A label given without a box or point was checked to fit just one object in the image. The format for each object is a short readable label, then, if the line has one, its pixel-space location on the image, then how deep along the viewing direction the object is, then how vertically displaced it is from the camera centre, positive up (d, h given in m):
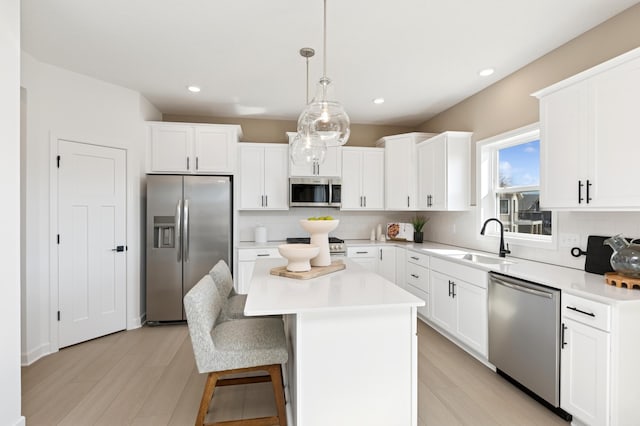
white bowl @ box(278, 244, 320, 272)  2.16 -0.29
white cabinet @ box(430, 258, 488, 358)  2.79 -0.88
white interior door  3.21 -0.31
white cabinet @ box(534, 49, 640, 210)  1.90 +0.51
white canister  4.54 -0.32
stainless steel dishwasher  2.09 -0.89
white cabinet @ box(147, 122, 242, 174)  4.03 +0.83
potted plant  4.72 -0.27
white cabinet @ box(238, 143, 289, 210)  4.46 +0.51
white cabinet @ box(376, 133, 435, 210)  4.53 +0.61
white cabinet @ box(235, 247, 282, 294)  4.14 -0.66
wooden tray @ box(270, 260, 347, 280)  2.14 -0.42
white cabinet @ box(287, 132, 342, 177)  4.51 +0.65
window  3.03 +0.29
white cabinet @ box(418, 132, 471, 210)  3.81 +0.51
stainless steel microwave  4.51 +0.30
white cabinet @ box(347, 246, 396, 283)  4.50 -0.65
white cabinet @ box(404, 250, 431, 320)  3.73 -0.81
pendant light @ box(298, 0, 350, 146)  2.14 +0.63
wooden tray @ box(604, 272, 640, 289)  1.90 -0.42
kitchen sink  2.96 -0.47
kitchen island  1.67 -0.79
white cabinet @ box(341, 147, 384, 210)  4.72 +0.50
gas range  4.33 -0.44
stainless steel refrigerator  3.82 -0.33
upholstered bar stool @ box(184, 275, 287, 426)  1.77 -0.79
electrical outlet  2.54 -0.23
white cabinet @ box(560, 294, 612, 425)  1.78 -0.88
